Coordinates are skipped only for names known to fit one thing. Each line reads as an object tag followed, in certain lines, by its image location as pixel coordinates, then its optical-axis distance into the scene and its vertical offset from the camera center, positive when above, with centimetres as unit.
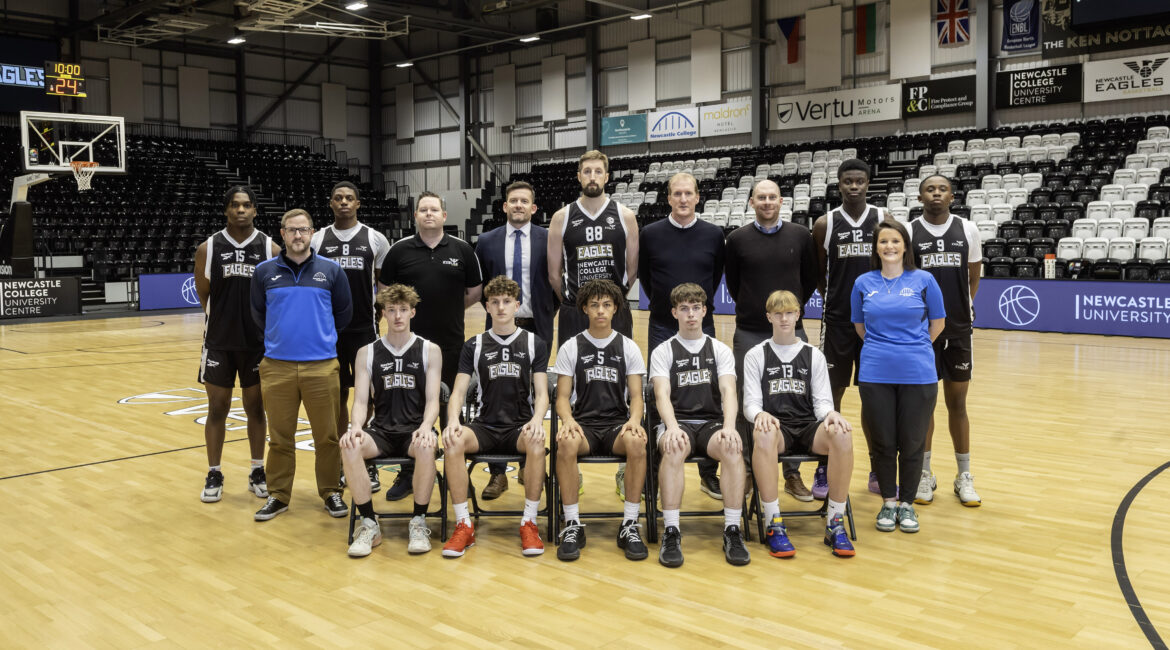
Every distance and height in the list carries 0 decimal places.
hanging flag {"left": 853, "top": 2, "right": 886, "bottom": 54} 2064 +565
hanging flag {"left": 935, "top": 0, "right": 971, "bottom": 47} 1939 +541
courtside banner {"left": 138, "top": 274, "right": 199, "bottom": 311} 1966 -1
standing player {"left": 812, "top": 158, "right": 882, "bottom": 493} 512 +15
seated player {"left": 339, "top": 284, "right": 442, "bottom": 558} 434 -59
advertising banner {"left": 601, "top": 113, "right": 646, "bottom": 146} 2506 +423
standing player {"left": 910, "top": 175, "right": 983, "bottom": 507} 497 -3
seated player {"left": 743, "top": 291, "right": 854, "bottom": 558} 423 -62
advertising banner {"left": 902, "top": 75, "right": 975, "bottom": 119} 1945 +392
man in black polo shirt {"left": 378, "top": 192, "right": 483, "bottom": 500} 521 +5
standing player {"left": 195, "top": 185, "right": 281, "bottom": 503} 520 -11
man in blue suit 538 +13
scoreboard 2005 +459
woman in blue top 452 -40
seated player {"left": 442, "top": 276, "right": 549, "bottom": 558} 433 -56
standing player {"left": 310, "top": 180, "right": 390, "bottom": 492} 541 +10
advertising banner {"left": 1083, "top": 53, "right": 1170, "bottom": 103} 1714 +378
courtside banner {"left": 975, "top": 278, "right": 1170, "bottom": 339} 1223 -36
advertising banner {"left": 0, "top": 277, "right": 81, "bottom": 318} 1756 -10
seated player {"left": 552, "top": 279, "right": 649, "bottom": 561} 429 -54
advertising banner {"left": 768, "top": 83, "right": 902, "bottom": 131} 2072 +402
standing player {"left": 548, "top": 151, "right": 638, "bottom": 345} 511 +24
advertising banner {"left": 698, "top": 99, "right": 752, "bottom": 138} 2313 +414
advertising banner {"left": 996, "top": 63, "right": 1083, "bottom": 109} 1827 +385
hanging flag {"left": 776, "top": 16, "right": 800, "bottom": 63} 2183 +584
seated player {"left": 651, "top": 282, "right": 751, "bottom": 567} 419 -60
